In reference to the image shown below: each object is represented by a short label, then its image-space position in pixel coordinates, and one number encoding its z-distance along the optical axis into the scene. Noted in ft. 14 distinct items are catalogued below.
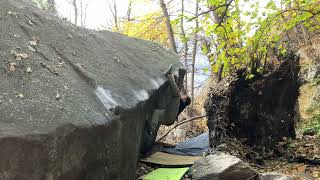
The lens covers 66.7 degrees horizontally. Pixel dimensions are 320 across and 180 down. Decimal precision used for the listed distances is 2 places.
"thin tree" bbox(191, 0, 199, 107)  40.41
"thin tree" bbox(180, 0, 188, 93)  40.84
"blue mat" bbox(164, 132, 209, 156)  18.05
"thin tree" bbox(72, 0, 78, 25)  52.16
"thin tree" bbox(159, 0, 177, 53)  31.39
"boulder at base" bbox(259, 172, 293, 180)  11.36
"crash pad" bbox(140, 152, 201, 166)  15.36
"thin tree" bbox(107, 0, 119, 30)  54.33
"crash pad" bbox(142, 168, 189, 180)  13.01
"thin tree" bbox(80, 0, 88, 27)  57.63
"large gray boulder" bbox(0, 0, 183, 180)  6.60
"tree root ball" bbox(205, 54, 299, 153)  15.21
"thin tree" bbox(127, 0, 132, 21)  50.00
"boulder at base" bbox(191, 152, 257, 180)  11.75
